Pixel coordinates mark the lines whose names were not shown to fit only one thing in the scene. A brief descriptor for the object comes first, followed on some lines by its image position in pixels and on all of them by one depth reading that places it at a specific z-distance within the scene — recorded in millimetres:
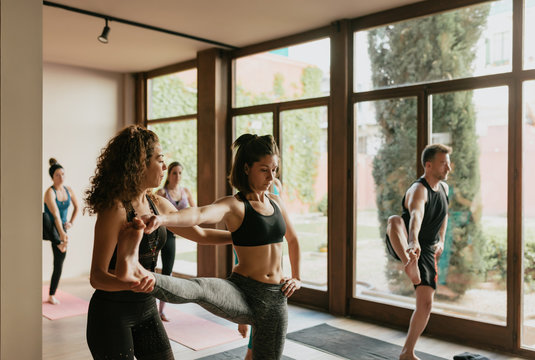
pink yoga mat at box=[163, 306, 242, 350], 4148
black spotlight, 4855
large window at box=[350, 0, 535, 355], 3855
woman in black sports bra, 1920
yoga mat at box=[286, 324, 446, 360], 3803
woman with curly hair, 1756
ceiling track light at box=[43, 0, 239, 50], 4555
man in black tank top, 3457
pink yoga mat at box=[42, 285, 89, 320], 4992
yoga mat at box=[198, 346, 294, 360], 3785
